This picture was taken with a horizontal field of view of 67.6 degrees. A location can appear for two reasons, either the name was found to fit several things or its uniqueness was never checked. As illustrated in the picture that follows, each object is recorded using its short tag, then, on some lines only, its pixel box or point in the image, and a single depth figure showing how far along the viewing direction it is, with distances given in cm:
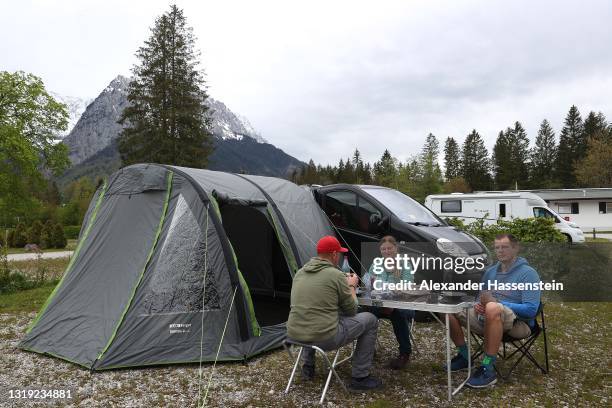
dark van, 668
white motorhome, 1573
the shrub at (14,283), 984
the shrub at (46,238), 2322
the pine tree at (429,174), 4662
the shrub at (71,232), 3466
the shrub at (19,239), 2508
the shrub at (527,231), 1010
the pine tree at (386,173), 5209
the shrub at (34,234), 2445
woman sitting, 489
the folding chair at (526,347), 446
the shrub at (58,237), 2328
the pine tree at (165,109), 2608
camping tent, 509
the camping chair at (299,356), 393
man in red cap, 398
